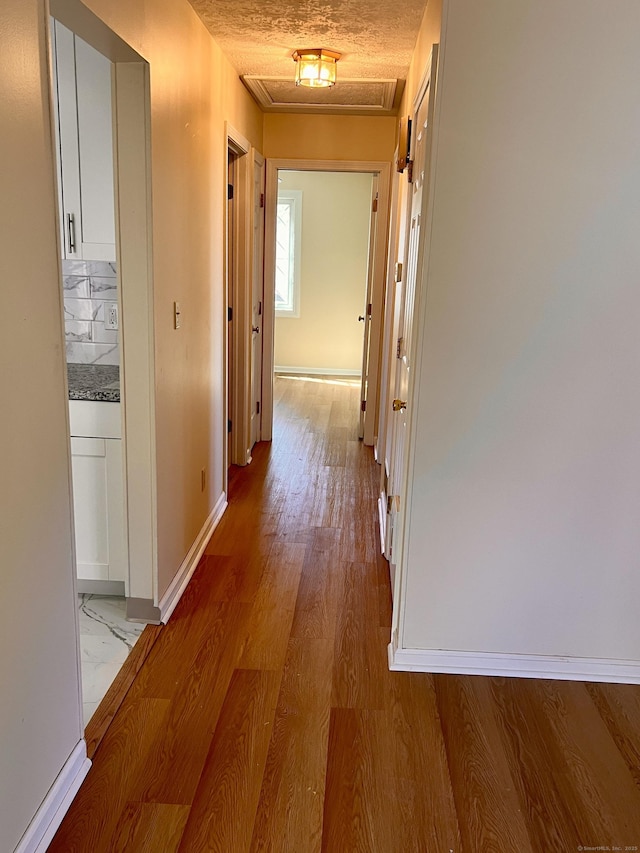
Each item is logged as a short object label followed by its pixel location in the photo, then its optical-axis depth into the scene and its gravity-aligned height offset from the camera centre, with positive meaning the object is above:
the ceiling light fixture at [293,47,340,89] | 3.22 +0.96
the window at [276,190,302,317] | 7.81 +0.15
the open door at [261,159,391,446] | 4.71 -0.13
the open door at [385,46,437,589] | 2.31 -0.12
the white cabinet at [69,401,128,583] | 2.56 -0.92
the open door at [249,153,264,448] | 4.58 -0.19
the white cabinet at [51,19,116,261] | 2.47 +0.41
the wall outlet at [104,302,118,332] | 2.95 -0.25
